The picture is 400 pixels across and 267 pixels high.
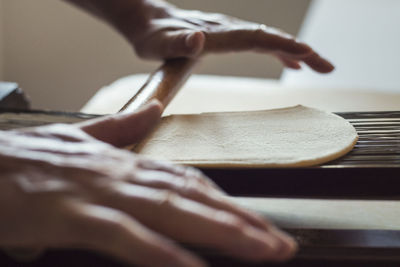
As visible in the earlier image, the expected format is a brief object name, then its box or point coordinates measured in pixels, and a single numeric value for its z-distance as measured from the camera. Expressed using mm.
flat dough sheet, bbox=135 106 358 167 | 625
